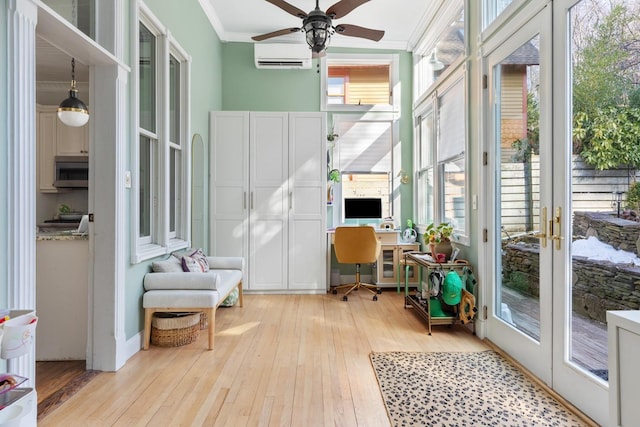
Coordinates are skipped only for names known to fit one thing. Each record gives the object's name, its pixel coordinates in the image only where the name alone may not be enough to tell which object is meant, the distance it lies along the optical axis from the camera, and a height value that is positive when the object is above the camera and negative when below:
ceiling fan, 3.11 +1.68
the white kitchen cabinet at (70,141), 5.23 +1.01
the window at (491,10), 3.00 +1.71
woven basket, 2.98 -0.96
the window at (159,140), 3.09 +0.67
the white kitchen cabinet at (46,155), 5.18 +0.80
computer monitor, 5.30 +0.08
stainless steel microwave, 5.12 +0.56
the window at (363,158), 5.45 +0.81
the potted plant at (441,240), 3.61 -0.27
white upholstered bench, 2.89 -0.65
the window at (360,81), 5.46 +2.00
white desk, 4.95 -0.46
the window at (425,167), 4.81 +0.63
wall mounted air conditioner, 5.09 +2.22
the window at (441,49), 3.92 +2.04
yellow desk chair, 4.57 -0.41
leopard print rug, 1.94 -1.09
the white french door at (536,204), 2.12 +0.06
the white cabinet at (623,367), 1.27 -0.55
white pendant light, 3.52 +0.97
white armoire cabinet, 4.77 +0.21
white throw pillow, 3.08 -0.47
